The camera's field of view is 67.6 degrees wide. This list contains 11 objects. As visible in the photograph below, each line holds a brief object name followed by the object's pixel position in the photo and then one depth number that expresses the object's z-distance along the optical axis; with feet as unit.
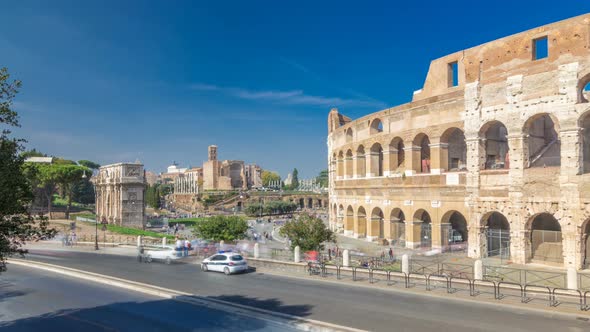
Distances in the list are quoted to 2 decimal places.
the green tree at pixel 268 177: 589.65
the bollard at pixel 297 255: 80.02
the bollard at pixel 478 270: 60.34
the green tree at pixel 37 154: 320.80
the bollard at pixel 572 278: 53.26
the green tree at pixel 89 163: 427.33
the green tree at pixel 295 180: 551.59
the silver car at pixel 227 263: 74.49
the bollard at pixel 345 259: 73.72
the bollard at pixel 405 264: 65.92
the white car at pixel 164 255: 90.33
